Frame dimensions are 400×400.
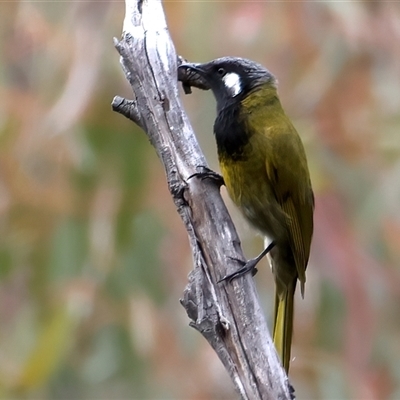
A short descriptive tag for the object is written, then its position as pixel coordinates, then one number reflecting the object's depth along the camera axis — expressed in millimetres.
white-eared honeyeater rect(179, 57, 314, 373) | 5441
